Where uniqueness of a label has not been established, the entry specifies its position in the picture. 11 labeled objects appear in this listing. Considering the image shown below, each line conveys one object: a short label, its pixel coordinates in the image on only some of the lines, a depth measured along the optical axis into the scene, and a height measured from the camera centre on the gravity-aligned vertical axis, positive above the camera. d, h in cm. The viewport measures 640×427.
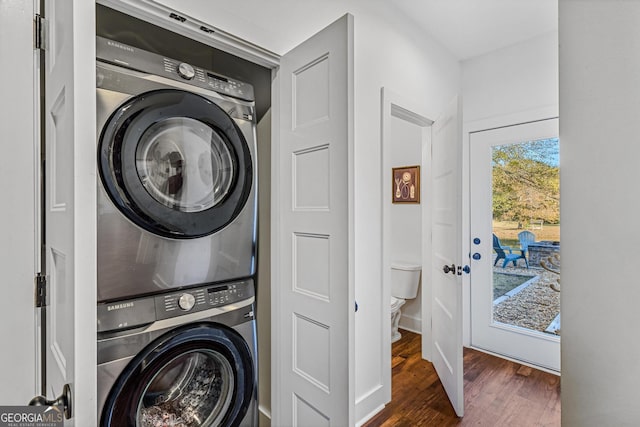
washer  108 -58
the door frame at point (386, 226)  209 -10
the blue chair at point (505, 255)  278 -40
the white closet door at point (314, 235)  116 -10
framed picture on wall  326 +30
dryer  109 +15
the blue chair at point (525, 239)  271 -25
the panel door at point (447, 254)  199 -30
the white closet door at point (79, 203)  63 +2
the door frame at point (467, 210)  297 +1
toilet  315 -76
